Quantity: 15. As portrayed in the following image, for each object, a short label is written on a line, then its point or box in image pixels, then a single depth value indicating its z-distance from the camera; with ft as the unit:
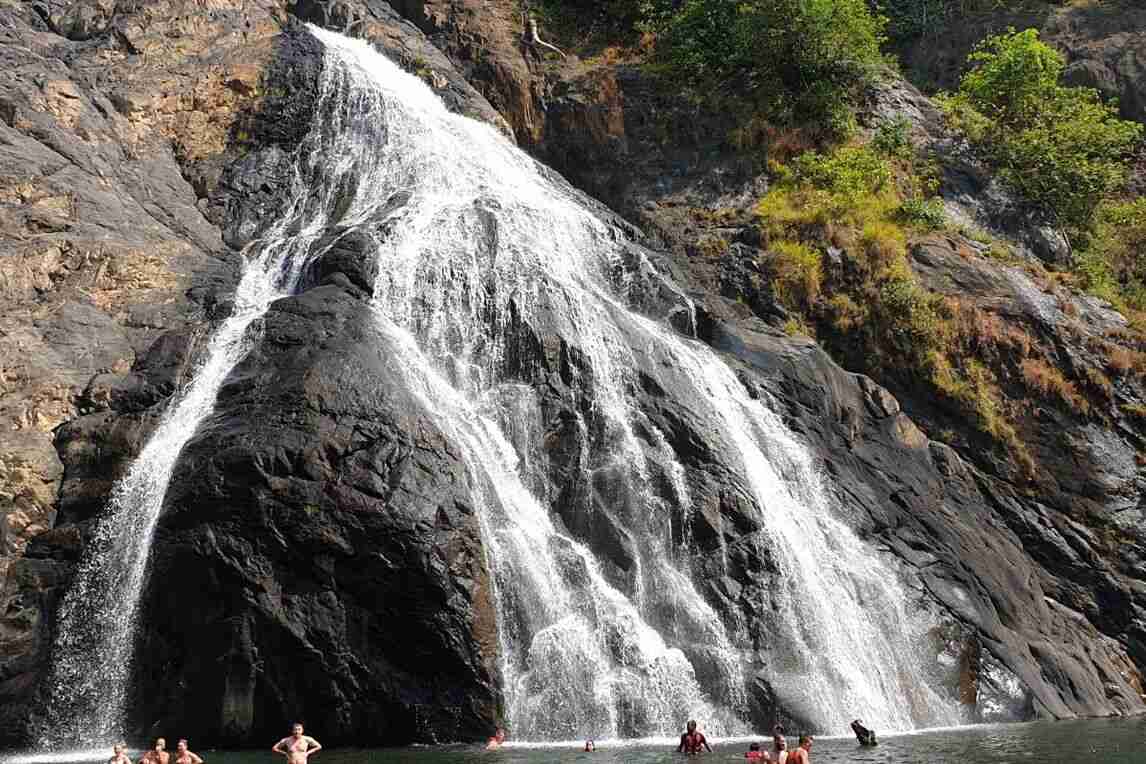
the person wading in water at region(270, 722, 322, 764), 51.34
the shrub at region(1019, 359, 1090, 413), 110.42
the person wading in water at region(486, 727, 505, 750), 60.41
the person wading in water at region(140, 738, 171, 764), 51.49
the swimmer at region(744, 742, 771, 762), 52.19
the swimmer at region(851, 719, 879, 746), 63.26
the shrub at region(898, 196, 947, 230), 129.08
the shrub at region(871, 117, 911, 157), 143.23
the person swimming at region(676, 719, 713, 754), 57.82
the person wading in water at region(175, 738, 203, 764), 51.01
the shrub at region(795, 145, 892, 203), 131.44
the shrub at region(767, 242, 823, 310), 118.73
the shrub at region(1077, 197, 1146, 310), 131.34
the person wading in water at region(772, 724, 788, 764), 51.37
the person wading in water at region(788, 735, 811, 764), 50.72
